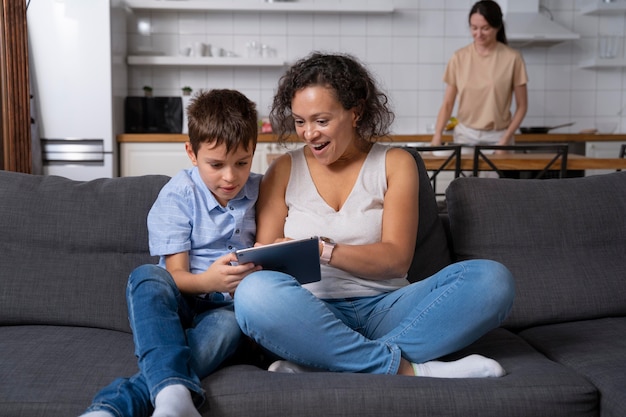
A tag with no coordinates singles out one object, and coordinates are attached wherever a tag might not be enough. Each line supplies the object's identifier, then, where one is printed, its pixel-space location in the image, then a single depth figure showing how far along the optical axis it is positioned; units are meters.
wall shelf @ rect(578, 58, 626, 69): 5.57
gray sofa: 1.54
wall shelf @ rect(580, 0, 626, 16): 5.51
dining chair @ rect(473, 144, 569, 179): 3.65
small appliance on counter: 5.31
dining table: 3.68
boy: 1.51
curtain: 3.54
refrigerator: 4.83
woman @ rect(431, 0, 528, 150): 4.42
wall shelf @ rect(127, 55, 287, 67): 5.25
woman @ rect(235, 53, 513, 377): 1.64
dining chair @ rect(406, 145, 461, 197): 3.65
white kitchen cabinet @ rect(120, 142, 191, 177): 5.04
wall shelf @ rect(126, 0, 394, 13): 5.23
